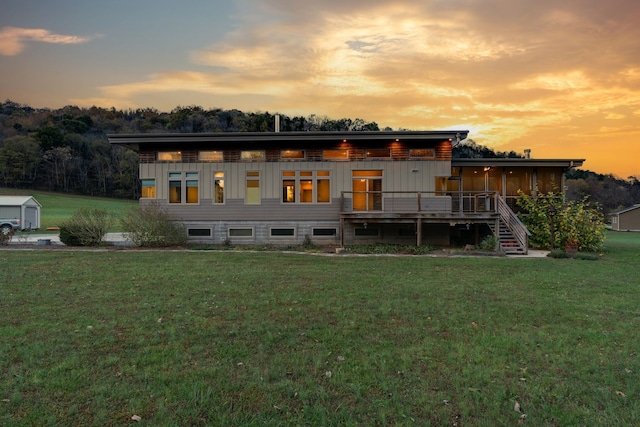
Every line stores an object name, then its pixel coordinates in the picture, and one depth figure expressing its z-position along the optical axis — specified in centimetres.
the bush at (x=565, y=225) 1520
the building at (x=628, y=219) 4216
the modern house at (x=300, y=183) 1680
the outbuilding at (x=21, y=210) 2800
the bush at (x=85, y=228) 1605
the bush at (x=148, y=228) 1581
